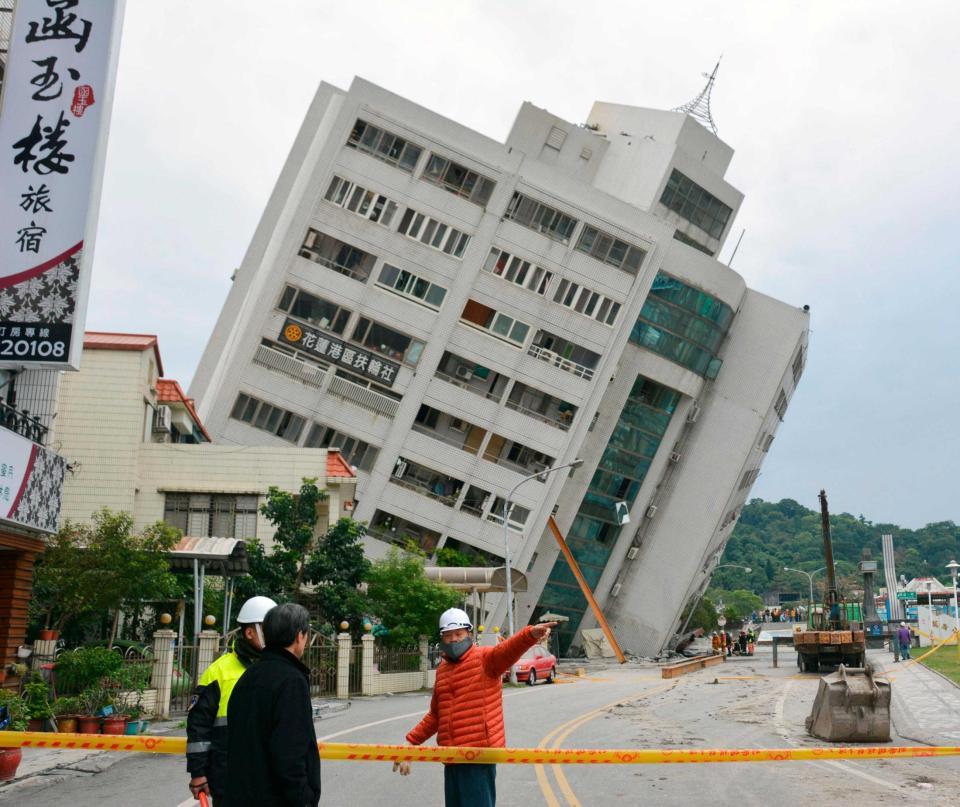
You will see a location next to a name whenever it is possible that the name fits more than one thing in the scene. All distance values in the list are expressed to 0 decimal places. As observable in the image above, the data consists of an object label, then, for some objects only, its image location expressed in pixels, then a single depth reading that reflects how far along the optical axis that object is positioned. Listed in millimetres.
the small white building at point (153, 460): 31969
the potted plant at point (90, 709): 16797
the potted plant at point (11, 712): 14133
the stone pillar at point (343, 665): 27953
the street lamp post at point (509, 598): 37719
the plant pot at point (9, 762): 12398
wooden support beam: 56500
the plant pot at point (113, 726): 16844
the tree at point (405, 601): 32938
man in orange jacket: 6934
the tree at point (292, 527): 30219
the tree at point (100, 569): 21766
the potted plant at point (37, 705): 16375
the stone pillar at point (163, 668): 19891
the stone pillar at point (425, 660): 34125
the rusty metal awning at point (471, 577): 41062
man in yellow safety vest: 6320
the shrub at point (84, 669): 18031
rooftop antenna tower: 71625
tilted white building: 50625
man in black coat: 4863
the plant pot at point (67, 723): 16688
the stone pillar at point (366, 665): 28984
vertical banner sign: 14328
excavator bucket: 15172
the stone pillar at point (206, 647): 21625
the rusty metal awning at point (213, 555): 22406
